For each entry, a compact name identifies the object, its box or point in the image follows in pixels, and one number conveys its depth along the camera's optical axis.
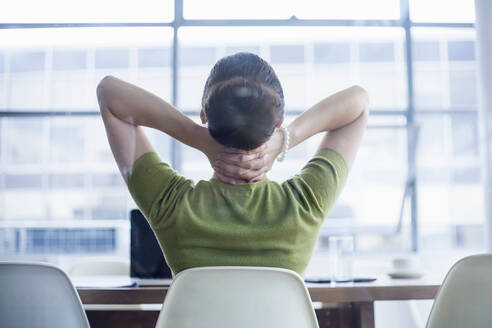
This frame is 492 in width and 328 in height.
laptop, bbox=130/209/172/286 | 1.21
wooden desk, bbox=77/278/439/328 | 1.06
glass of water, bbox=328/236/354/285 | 1.23
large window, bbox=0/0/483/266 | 2.89
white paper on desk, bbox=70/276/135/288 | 1.14
